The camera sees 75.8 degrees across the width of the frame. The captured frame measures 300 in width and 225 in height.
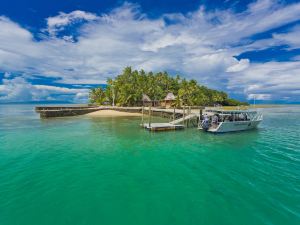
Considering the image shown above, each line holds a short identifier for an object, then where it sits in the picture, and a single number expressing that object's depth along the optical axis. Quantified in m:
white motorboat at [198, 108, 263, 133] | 23.77
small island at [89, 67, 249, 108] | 61.88
